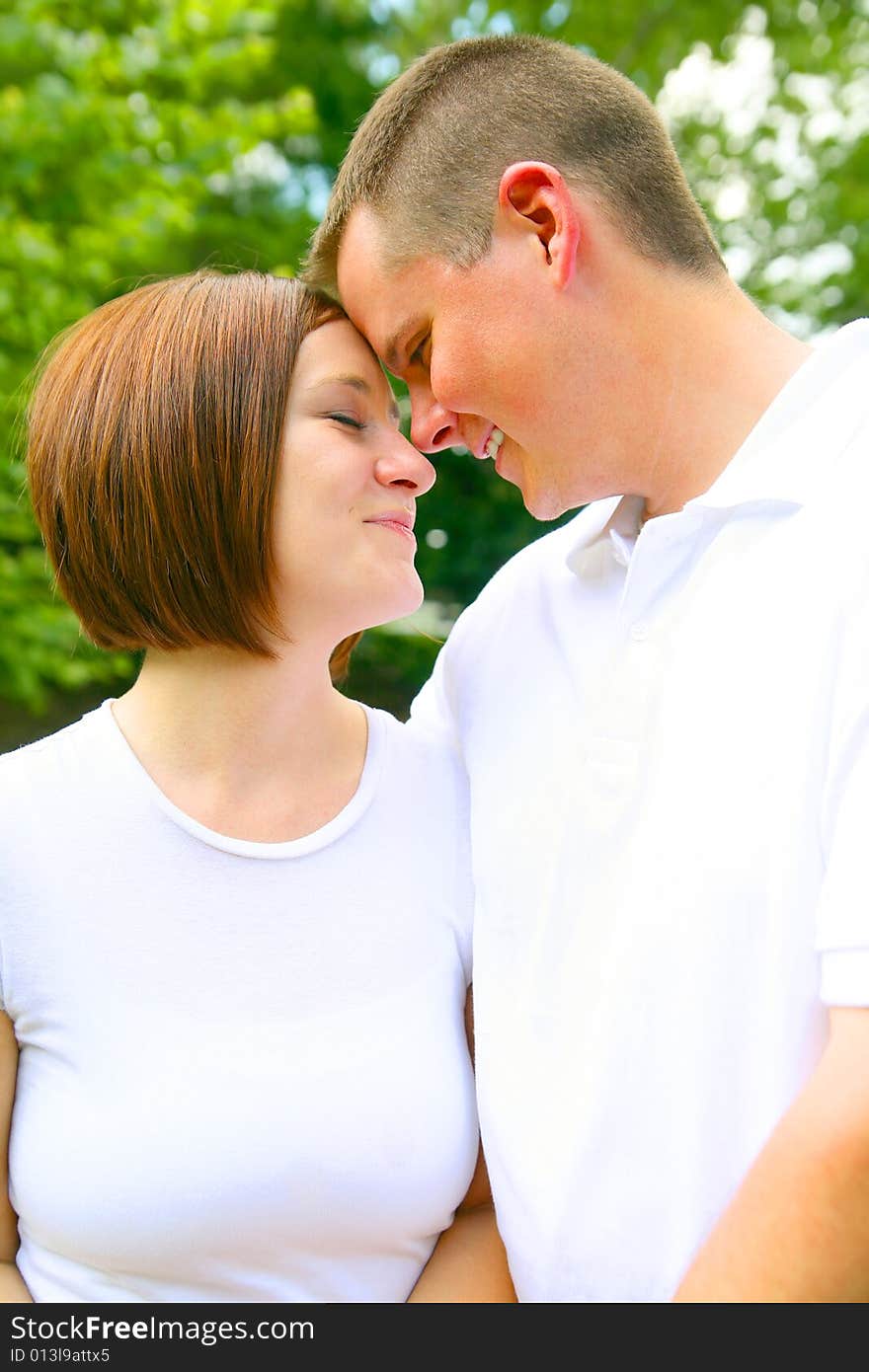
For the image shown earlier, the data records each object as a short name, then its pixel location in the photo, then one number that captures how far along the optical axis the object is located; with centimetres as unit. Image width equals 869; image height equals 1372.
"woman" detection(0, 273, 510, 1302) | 111
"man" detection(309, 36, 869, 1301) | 104
